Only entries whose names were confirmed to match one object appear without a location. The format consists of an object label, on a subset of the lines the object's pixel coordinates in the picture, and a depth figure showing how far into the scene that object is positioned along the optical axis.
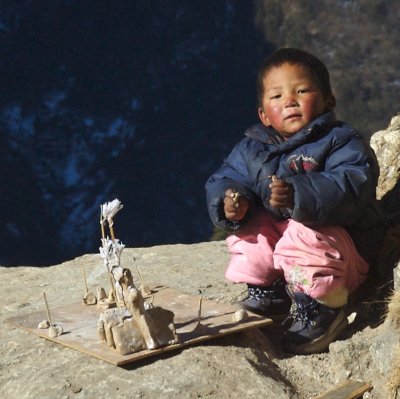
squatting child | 3.99
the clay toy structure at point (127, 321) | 3.86
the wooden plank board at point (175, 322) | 3.93
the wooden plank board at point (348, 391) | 3.80
